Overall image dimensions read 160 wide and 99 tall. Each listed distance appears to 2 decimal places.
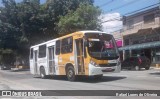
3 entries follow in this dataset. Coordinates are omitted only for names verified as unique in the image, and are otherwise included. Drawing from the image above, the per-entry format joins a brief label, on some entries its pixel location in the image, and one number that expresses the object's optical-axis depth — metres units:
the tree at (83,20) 15.53
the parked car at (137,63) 14.14
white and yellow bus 7.68
